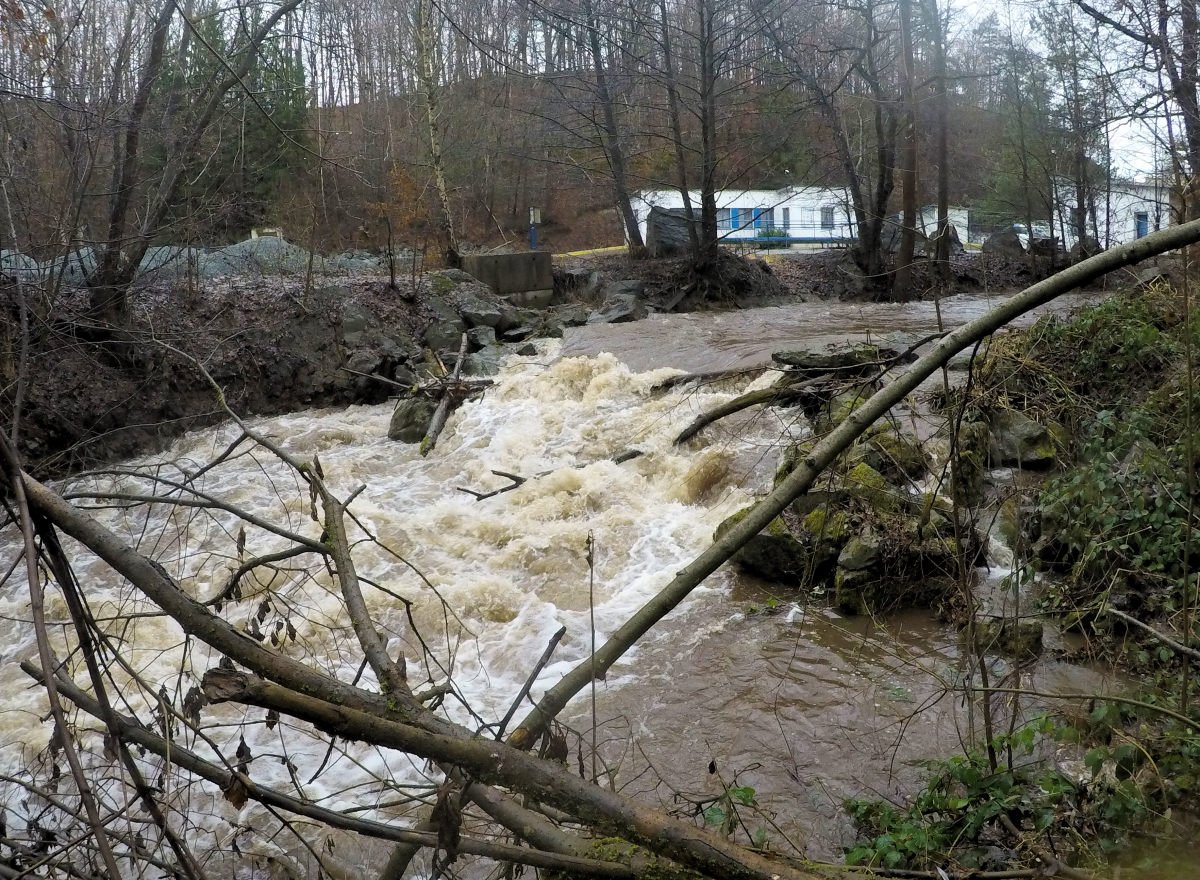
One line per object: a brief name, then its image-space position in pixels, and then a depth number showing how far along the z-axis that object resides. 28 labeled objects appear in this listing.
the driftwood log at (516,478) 9.52
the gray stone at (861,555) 6.77
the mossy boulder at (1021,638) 5.32
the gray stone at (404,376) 14.39
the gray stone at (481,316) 16.73
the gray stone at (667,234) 23.62
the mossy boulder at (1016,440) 8.21
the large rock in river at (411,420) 12.33
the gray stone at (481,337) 15.84
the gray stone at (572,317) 17.66
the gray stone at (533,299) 19.97
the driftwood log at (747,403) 8.67
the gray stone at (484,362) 14.59
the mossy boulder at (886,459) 7.62
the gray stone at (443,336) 15.77
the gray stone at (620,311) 18.00
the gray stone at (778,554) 7.23
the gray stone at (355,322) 15.22
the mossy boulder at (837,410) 5.99
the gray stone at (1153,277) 8.28
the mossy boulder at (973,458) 7.14
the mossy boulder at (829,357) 9.15
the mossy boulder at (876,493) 7.08
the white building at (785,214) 25.53
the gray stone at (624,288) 20.28
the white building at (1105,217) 17.69
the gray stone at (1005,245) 23.27
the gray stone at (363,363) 14.66
